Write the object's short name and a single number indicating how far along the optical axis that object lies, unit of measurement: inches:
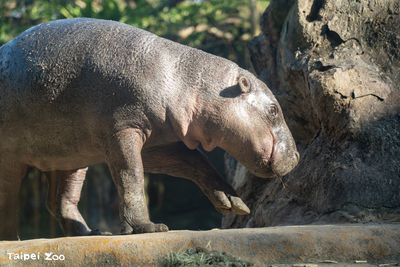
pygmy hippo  353.4
